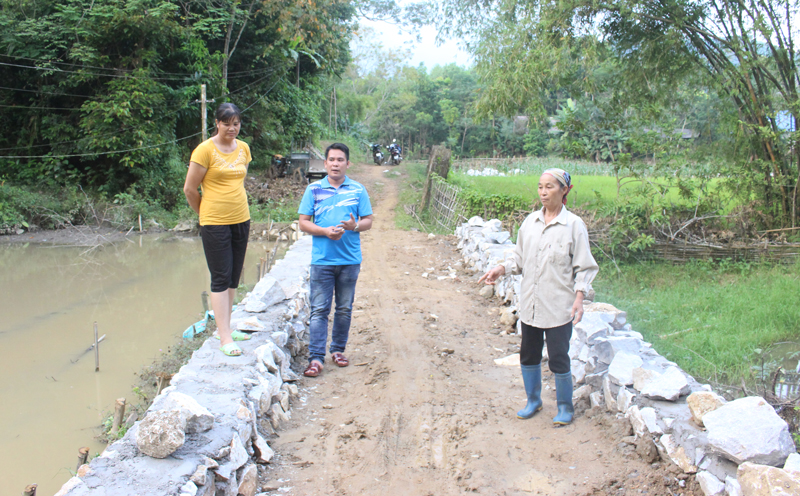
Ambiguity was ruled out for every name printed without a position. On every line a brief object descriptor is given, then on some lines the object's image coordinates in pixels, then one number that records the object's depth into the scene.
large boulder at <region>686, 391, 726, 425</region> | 2.66
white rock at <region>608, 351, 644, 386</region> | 3.28
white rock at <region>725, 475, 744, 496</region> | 2.33
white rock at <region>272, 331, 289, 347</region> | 4.05
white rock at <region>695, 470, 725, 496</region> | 2.43
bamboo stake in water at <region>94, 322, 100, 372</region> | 5.85
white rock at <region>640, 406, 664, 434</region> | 2.87
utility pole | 15.28
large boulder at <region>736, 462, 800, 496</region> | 2.12
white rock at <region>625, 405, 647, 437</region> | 2.99
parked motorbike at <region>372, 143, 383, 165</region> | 29.80
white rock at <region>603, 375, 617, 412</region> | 3.35
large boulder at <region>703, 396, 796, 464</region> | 2.33
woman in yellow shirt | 3.43
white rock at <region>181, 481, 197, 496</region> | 2.21
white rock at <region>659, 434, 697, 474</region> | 2.60
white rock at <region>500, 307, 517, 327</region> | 5.50
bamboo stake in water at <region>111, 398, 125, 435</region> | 3.98
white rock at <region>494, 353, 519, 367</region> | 4.56
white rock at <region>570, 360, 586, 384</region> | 3.83
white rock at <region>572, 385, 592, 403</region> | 3.65
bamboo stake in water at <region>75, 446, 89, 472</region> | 3.42
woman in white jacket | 3.17
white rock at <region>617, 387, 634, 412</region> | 3.17
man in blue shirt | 4.09
